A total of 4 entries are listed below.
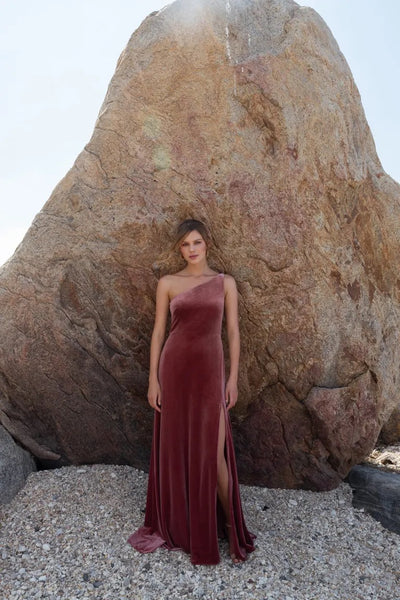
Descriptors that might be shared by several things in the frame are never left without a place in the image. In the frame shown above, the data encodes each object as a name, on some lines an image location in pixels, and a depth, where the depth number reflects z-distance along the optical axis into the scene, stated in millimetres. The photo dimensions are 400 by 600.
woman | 4105
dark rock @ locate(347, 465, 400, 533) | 4785
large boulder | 4590
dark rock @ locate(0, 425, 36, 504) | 4812
